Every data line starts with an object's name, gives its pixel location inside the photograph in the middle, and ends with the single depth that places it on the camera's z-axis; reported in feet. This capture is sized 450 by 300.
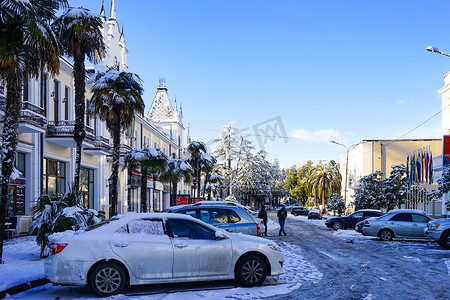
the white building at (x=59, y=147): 69.26
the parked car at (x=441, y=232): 56.80
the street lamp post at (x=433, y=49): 64.39
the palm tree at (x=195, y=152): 149.38
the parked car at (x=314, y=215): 162.20
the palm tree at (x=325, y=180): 207.41
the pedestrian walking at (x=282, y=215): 76.28
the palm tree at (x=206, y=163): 155.84
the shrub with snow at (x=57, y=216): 40.19
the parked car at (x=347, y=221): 99.91
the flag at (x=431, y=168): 105.29
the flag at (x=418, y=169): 109.40
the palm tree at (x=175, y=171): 116.98
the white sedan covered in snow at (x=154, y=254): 26.14
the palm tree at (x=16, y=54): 35.53
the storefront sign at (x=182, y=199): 118.40
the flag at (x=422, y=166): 108.17
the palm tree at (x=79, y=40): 57.57
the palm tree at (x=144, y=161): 84.84
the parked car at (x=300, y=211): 209.26
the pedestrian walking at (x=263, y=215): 77.20
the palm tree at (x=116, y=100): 70.13
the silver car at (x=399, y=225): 67.62
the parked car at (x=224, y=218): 41.06
